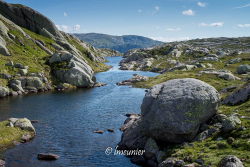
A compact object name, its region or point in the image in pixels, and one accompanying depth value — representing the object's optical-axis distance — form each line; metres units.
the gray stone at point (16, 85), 99.00
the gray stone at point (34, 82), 105.50
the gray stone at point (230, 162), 28.94
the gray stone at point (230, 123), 38.38
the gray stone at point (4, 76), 99.81
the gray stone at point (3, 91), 92.01
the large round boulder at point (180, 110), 41.19
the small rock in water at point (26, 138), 50.80
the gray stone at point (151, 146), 42.09
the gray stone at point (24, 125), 54.97
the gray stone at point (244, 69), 125.50
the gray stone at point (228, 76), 107.69
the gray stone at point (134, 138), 46.06
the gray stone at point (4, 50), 118.33
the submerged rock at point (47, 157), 43.56
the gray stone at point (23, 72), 106.71
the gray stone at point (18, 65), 110.12
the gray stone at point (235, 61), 163.88
